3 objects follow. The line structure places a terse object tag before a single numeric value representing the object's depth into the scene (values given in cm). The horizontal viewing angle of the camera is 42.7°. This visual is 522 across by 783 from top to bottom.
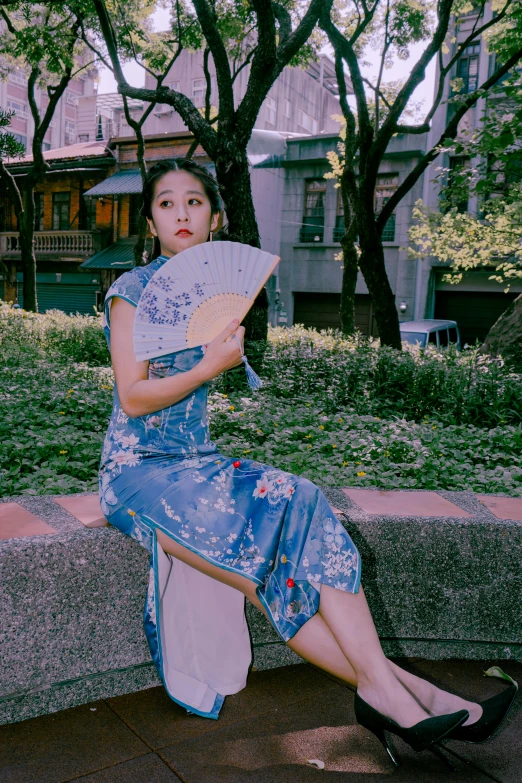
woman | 175
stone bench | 191
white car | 1414
